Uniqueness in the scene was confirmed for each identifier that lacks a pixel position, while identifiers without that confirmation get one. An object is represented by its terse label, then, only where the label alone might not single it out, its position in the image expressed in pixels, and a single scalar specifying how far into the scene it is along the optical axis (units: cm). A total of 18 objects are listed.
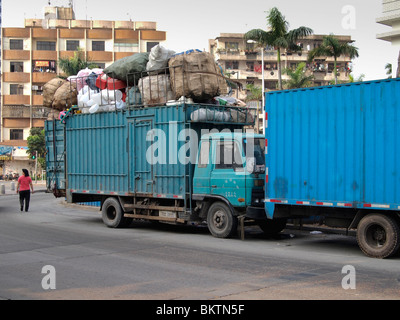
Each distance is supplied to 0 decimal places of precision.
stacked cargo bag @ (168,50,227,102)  1335
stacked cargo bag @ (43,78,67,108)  1708
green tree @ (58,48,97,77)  4381
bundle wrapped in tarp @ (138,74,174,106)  1395
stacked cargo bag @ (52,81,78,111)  1659
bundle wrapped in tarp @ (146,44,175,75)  1398
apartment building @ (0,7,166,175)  7175
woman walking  2075
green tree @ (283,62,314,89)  4250
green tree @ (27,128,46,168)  6131
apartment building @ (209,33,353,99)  7494
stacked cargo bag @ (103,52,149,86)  1450
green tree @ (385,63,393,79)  5776
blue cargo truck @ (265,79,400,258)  962
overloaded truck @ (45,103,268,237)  1228
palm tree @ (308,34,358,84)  3812
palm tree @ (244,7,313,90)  3391
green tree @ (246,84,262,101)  5162
